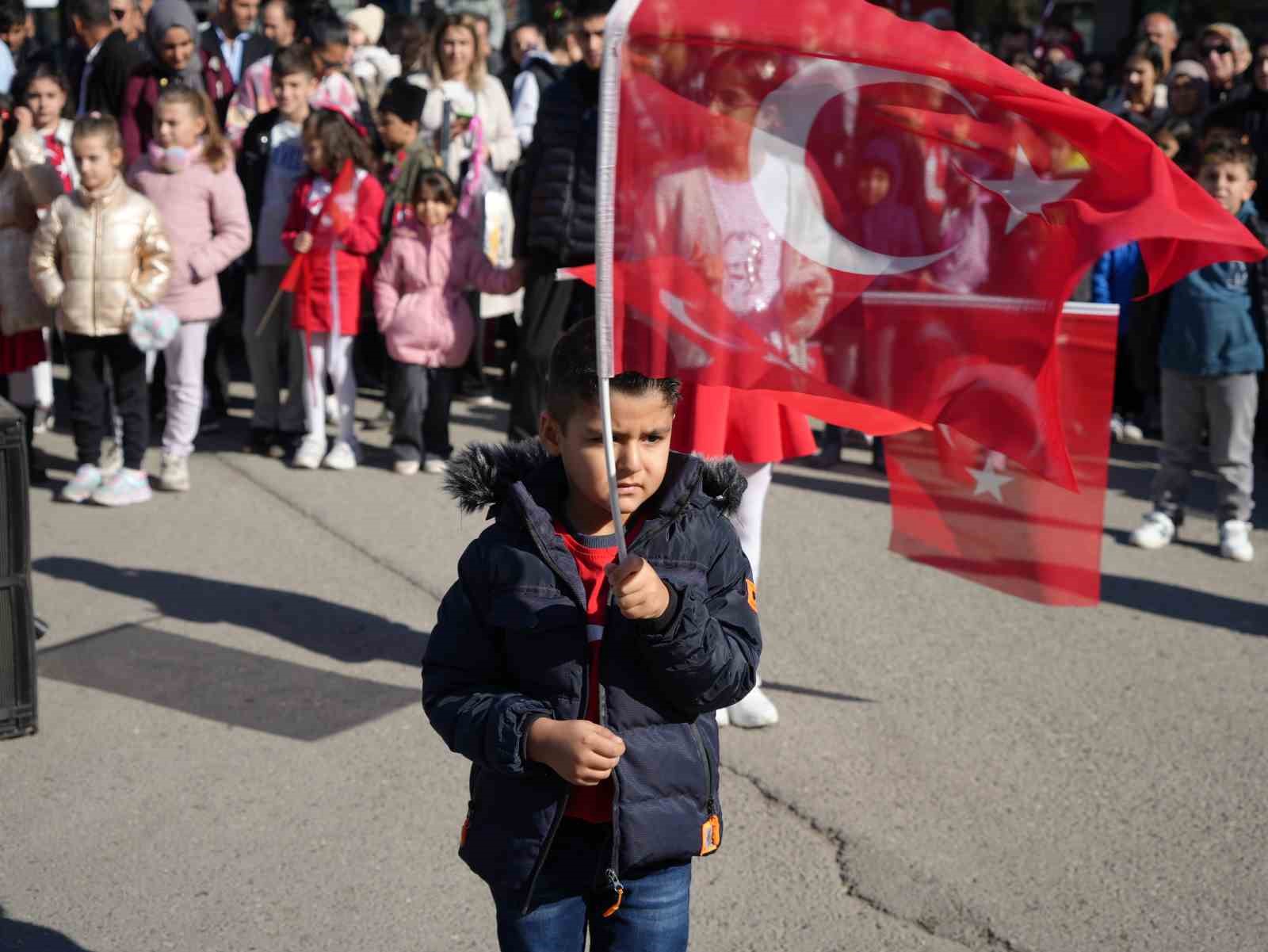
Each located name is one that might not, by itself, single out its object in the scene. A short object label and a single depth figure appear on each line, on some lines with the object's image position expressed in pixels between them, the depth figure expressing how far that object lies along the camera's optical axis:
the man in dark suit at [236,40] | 10.59
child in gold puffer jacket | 7.13
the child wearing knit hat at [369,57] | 10.71
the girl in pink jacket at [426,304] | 7.97
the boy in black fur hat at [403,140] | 8.55
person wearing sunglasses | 9.96
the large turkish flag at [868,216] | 2.53
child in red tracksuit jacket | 8.05
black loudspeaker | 4.59
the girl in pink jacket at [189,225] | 7.70
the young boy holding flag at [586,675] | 2.49
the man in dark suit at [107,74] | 9.48
